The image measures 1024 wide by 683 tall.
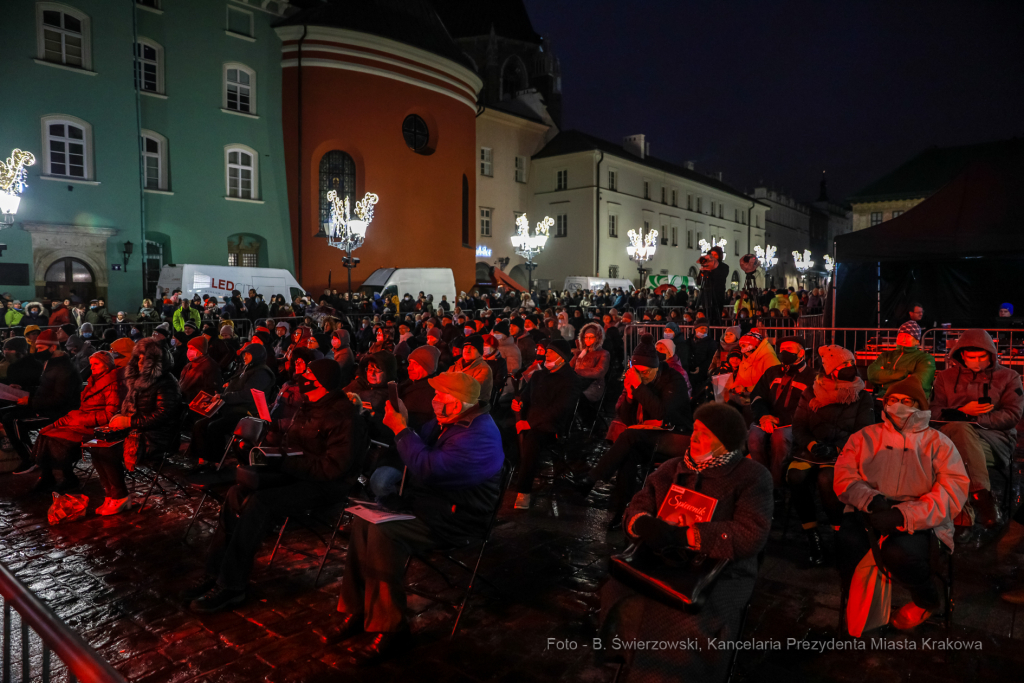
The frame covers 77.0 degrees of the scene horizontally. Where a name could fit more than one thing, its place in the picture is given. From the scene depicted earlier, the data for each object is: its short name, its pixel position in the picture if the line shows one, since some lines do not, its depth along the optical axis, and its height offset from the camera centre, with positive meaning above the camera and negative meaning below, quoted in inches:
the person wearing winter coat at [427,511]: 144.7 -50.8
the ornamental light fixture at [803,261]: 1751.4 +120.1
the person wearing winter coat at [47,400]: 281.3 -45.8
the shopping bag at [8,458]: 307.7 -81.7
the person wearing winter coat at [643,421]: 223.8 -42.5
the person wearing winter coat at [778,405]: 215.8 -35.9
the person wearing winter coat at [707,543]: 108.7 -42.3
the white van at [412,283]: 905.5 +24.3
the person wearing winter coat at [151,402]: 253.6 -41.8
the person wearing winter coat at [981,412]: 197.5 -33.6
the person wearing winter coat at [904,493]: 136.5 -41.2
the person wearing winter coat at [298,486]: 165.0 -52.2
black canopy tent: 434.6 +35.0
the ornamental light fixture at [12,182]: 523.2 +101.1
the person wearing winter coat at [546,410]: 249.1 -43.4
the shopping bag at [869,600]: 141.4 -65.3
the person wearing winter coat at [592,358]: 324.8 -28.8
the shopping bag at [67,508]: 231.9 -77.3
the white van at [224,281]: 738.2 +20.1
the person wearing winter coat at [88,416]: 253.6 -47.3
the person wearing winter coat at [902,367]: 211.3 -20.7
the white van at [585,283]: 1411.2 +41.1
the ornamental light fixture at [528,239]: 1103.0 +107.8
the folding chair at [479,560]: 148.3 -61.8
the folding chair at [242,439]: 191.5 -47.8
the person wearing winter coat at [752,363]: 264.2 -24.4
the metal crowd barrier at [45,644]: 67.5 -38.6
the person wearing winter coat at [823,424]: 189.9 -36.5
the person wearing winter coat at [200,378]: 297.6 -37.3
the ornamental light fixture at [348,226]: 799.1 +92.9
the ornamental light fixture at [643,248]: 1271.4 +108.3
